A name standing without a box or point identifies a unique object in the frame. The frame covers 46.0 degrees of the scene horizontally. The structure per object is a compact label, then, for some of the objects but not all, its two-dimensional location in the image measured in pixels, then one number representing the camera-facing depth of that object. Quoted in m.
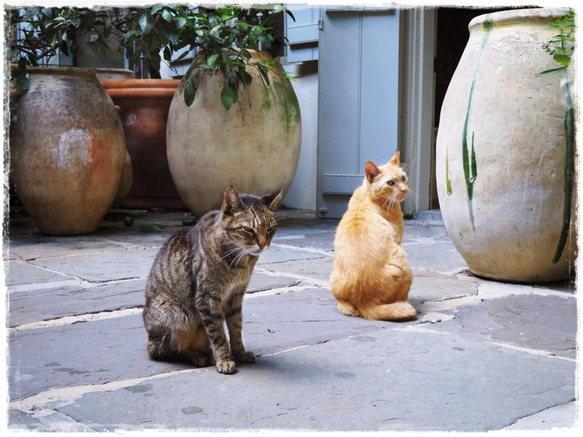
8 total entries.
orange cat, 2.86
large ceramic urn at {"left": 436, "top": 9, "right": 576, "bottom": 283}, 3.29
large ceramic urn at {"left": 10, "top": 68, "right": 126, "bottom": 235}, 4.95
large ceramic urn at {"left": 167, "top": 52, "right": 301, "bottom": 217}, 5.47
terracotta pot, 6.75
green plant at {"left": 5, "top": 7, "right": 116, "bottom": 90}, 4.95
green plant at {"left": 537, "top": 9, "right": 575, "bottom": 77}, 3.04
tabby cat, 2.21
